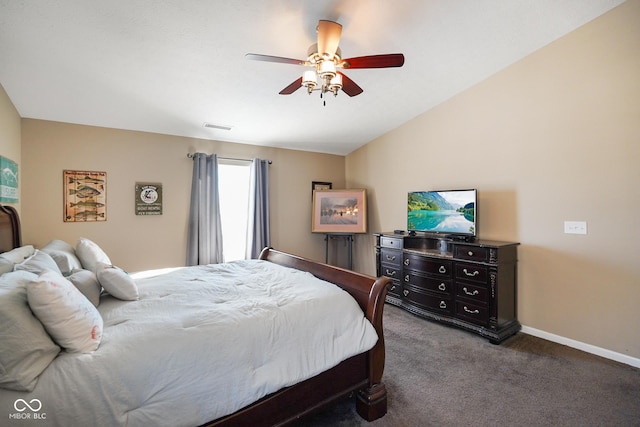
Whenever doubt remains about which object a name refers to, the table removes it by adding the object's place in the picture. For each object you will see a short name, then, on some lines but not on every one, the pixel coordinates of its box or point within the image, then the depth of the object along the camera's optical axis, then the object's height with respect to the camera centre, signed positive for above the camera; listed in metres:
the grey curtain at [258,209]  4.57 +0.08
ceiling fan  2.05 +1.15
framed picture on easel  4.91 +0.04
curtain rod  4.12 +0.89
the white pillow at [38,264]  1.63 -0.32
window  4.50 +0.15
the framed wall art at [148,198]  3.80 +0.20
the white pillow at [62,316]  1.19 -0.45
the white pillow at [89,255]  2.31 -0.36
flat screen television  3.38 +0.04
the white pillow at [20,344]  1.04 -0.52
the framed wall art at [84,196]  3.39 +0.22
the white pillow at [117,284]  1.86 -0.47
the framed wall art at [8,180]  2.54 +0.31
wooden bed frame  1.48 -1.02
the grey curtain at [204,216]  4.08 -0.04
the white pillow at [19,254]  1.91 -0.31
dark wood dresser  2.93 -0.78
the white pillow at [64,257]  2.07 -0.35
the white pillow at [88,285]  1.73 -0.45
